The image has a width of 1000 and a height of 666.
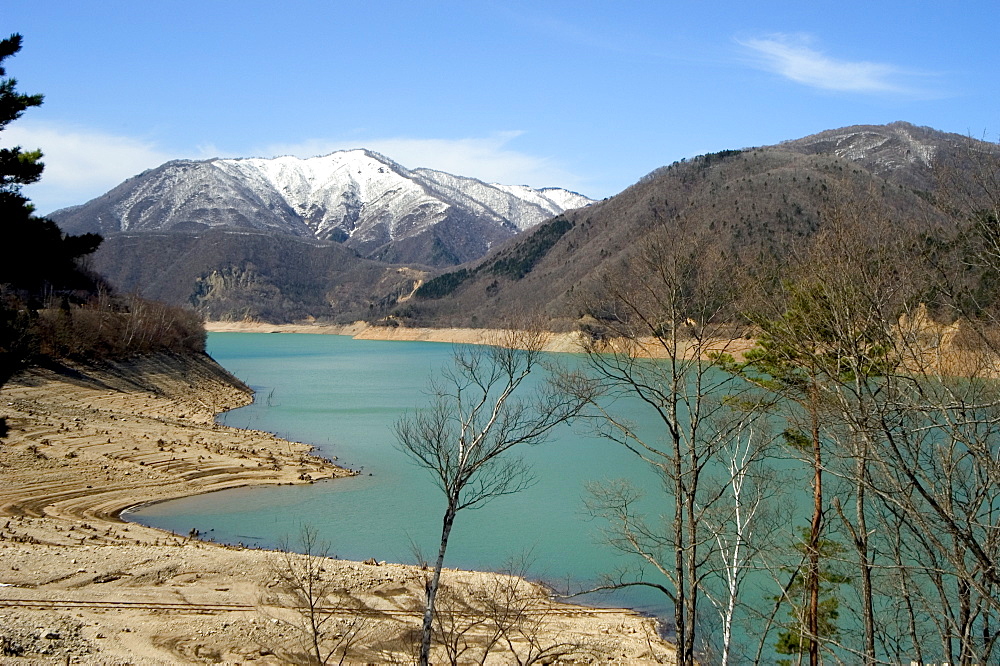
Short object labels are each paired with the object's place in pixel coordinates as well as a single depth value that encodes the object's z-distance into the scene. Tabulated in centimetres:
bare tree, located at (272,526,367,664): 877
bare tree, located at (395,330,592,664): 648
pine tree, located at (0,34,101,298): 659
